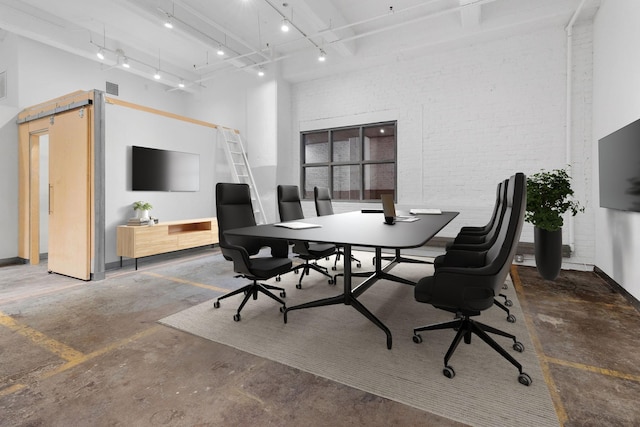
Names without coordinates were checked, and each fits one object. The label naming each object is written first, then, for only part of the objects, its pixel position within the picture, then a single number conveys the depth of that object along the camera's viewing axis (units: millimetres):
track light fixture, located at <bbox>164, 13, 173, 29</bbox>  4484
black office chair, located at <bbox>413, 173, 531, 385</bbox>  1718
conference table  1941
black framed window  6258
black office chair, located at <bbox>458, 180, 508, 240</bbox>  2966
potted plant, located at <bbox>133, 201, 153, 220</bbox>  4840
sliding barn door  3908
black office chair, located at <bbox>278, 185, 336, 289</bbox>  3523
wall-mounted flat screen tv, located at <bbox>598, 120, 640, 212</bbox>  2908
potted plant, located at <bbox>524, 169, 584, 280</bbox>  3770
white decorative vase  4828
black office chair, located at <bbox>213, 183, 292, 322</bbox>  2632
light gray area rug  1616
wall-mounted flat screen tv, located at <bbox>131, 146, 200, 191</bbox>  5047
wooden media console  4562
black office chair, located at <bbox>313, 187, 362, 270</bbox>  4668
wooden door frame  3883
